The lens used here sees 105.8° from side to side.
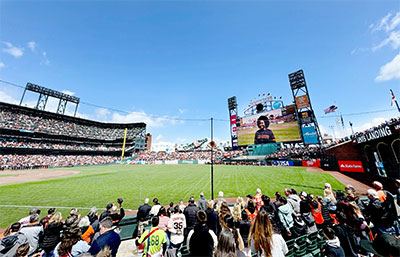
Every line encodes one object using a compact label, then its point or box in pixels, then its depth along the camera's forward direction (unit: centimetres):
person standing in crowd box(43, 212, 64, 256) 406
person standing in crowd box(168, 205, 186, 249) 454
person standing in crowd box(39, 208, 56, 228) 517
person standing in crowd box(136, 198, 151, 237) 608
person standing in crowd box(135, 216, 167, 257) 345
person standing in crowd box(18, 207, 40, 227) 459
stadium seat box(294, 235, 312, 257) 427
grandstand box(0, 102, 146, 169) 4716
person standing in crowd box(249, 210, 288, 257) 288
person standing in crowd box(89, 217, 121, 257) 302
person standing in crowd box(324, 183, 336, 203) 646
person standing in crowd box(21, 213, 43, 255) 403
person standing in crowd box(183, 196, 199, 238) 509
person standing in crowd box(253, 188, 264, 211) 654
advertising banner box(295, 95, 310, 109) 4336
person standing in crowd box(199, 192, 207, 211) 652
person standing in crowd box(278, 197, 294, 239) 444
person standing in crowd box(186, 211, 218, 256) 311
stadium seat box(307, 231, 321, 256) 455
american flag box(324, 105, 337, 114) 3843
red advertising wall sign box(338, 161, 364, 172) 1781
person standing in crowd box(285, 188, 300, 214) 516
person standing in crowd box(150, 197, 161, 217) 607
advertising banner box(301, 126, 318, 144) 4030
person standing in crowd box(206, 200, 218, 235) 455
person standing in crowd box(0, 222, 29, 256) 324
